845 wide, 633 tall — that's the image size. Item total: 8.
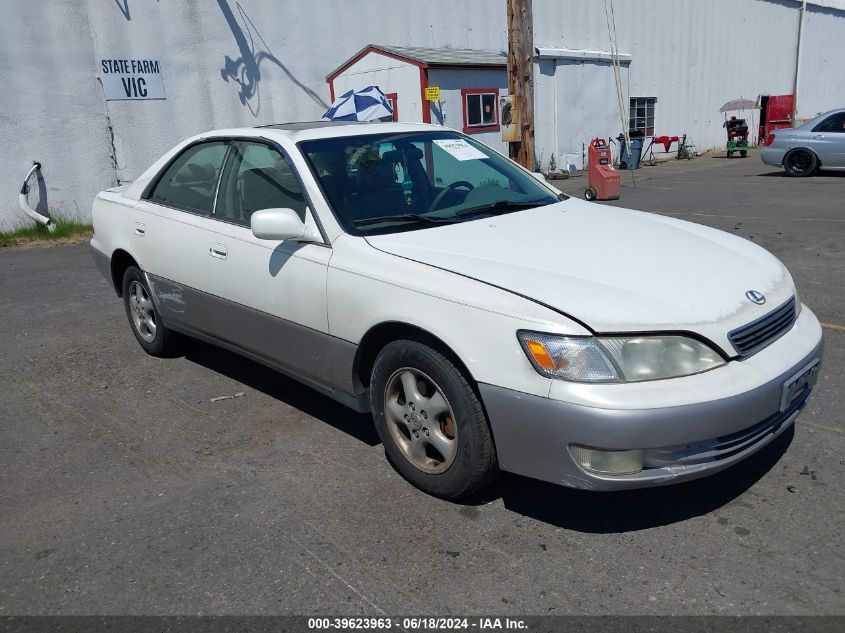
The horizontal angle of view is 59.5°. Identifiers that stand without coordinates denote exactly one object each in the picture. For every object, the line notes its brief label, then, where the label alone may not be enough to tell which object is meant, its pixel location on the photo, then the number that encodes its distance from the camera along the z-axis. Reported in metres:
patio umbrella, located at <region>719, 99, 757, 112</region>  23.37
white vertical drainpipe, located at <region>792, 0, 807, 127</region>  27.41
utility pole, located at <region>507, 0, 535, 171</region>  9.91
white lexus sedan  2.68
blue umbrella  13.01
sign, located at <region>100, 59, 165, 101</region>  11.80
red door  26.66
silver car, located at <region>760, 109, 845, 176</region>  14.73
